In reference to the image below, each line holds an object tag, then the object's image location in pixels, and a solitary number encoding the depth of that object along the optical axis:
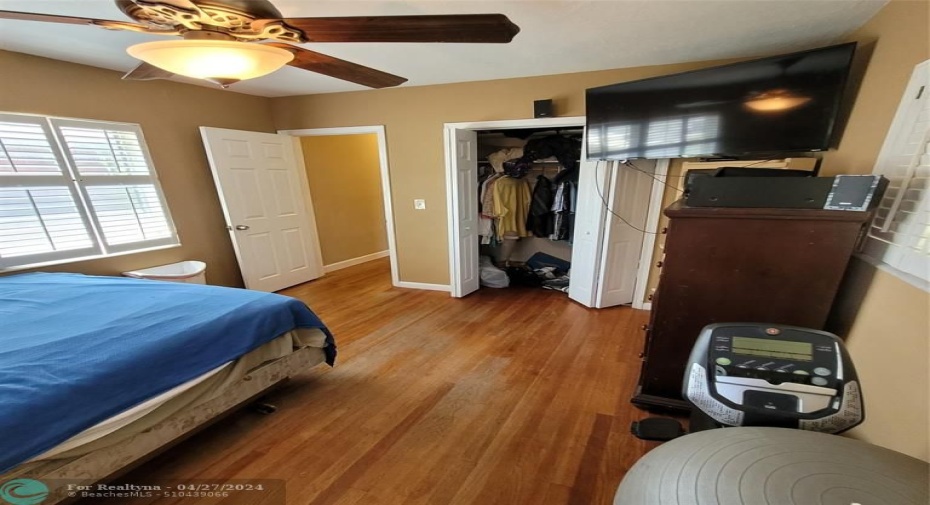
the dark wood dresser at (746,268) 1.21
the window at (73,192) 2.21
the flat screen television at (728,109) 1.62
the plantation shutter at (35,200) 2.18
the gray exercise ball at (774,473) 0.48
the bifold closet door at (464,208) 3.10
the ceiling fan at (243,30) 0.97
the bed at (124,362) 1.11
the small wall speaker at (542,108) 2.78
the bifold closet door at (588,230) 2.85
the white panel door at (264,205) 3.15
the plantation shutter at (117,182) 2.46
